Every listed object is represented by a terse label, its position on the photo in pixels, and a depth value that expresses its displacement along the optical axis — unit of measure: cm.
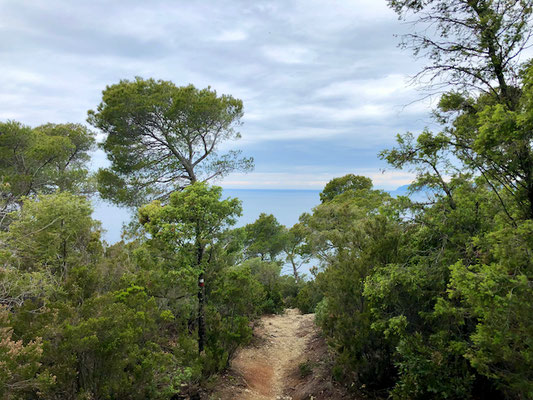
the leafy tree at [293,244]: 2234
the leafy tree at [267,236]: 2248
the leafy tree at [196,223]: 649
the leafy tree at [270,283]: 1534
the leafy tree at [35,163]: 1284
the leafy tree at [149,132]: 1191
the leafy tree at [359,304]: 576
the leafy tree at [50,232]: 705
